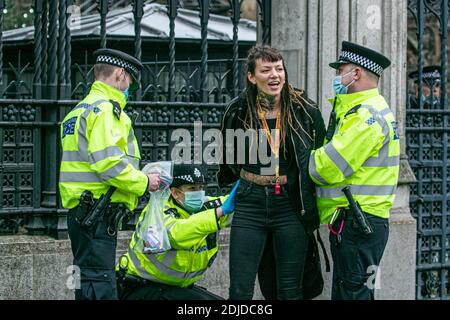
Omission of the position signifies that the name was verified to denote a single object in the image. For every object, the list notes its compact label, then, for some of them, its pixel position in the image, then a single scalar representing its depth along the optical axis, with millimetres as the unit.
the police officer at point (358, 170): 6578
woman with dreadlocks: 6637
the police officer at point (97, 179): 6477
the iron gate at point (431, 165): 9570
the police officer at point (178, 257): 6875
